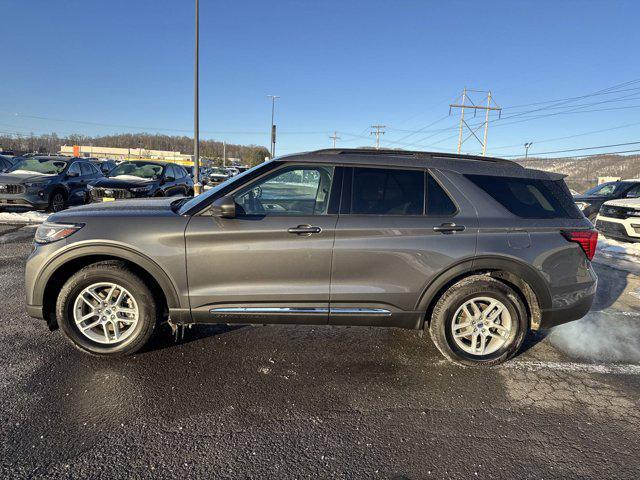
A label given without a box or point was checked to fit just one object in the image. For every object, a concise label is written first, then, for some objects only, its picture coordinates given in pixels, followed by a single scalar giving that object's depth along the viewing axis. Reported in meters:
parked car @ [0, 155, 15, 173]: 14.05
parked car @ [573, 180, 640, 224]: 13.21
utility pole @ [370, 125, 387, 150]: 72.38
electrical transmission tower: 44.34
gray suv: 3.24
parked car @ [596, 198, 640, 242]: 9.55
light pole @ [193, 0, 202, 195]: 15.54
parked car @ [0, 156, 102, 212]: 10.61
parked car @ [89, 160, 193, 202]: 10.04
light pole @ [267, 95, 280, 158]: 29.09
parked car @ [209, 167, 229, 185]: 33.01
